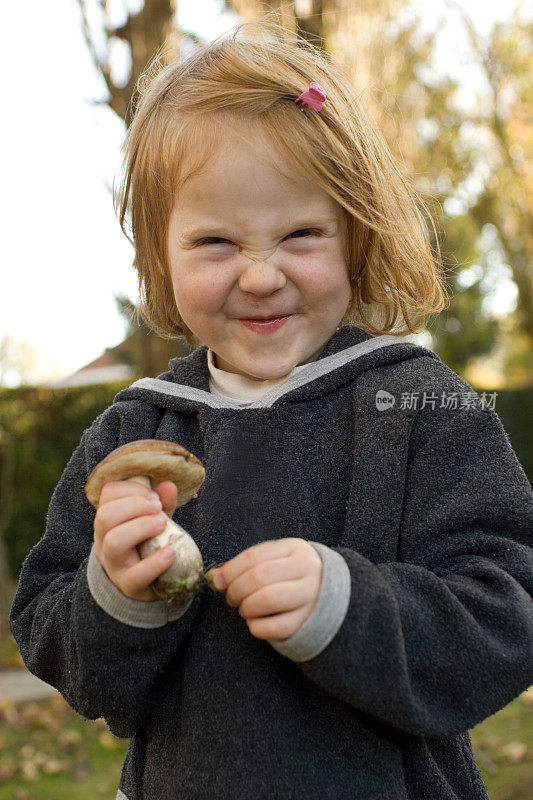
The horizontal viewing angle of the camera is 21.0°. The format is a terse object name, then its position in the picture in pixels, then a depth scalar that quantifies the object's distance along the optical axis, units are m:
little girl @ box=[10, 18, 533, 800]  0.69
